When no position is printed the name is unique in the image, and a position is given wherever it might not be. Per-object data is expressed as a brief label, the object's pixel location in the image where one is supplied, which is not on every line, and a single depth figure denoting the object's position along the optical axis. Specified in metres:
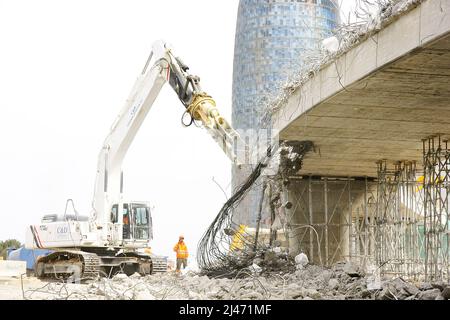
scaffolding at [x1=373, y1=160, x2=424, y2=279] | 22.27
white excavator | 19.99
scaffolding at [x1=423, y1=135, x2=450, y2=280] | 18.38
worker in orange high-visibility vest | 25.69
